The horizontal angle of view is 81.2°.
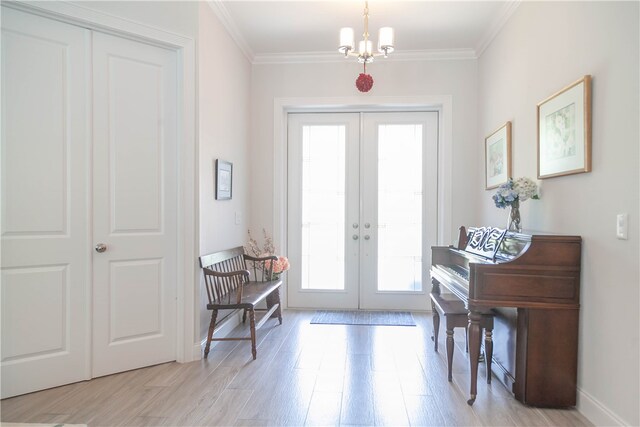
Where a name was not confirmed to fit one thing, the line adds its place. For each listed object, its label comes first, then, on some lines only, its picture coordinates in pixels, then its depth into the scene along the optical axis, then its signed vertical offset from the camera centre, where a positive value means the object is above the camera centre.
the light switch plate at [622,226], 1.74 -0.07
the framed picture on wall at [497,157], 3.08 +0.48
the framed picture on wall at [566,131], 2.01 +0.47
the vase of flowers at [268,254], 3.66 -0.50
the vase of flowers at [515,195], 2.45 +0.10
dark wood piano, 2.08 -0.52
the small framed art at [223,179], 3.20 +0.26
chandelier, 2.77 +1.26
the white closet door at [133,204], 2.53 +0.03
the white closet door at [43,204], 2.25 +0.02
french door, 4.23 +0.01
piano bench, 2.36 -0.74
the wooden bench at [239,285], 2.86 -0.70
